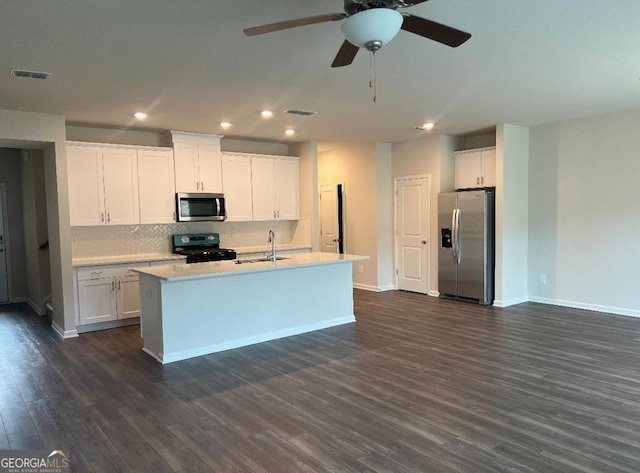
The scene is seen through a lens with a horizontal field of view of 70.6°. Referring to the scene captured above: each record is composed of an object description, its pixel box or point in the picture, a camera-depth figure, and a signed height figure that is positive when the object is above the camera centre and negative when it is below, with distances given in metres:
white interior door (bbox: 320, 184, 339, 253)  8.71 +0.00
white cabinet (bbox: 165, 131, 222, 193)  6.35 +0.86
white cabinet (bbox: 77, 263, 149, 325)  5.48 -0.88
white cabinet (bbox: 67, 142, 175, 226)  5.60 +0.51
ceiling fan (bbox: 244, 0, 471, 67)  2.12 +0.96
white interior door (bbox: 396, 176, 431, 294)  7.56 -0.29
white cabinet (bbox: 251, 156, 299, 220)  7.16 +0.52
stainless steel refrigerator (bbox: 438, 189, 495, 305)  6.63 -0.45
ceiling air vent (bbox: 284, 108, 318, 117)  5.22 +1.26
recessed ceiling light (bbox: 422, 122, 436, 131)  6.20 +1.27
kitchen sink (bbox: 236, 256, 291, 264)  5.30 -0.48
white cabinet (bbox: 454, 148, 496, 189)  6.80 +0.72
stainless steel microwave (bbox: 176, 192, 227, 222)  6.36 +0.20
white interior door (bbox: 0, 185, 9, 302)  7.56 -0.71
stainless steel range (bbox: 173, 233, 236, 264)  6.27 -0.40
